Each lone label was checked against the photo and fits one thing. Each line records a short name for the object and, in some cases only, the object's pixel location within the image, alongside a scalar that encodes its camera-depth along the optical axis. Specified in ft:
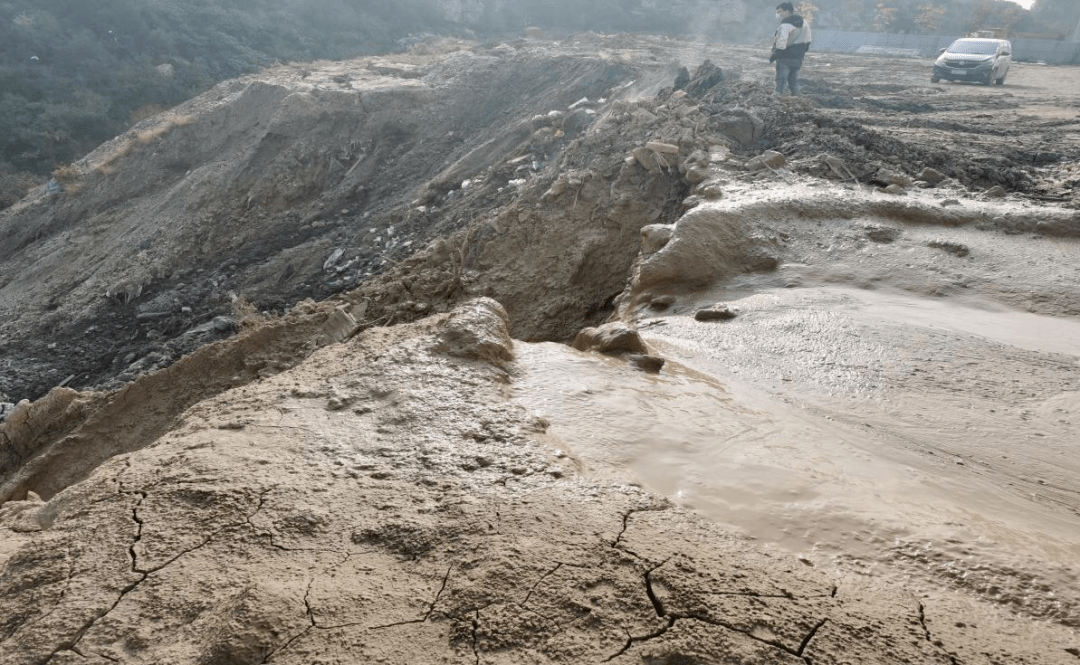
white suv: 53.42
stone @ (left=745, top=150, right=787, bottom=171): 23.50
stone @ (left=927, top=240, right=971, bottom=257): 17.69
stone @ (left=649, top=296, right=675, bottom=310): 17.08
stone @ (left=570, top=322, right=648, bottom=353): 12.73
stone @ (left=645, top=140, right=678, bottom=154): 24.64
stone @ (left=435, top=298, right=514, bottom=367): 11.37
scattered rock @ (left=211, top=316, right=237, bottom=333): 27.89
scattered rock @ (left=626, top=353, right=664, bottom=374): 12.22
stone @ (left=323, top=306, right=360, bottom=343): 18.25
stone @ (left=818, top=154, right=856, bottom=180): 22.74
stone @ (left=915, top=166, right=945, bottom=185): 22.66
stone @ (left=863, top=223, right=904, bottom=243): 18.54
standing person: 36.17
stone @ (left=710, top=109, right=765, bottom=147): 27.86
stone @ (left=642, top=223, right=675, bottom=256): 18.86
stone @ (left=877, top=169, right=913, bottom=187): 21.97
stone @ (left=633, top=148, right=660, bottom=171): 24.75
